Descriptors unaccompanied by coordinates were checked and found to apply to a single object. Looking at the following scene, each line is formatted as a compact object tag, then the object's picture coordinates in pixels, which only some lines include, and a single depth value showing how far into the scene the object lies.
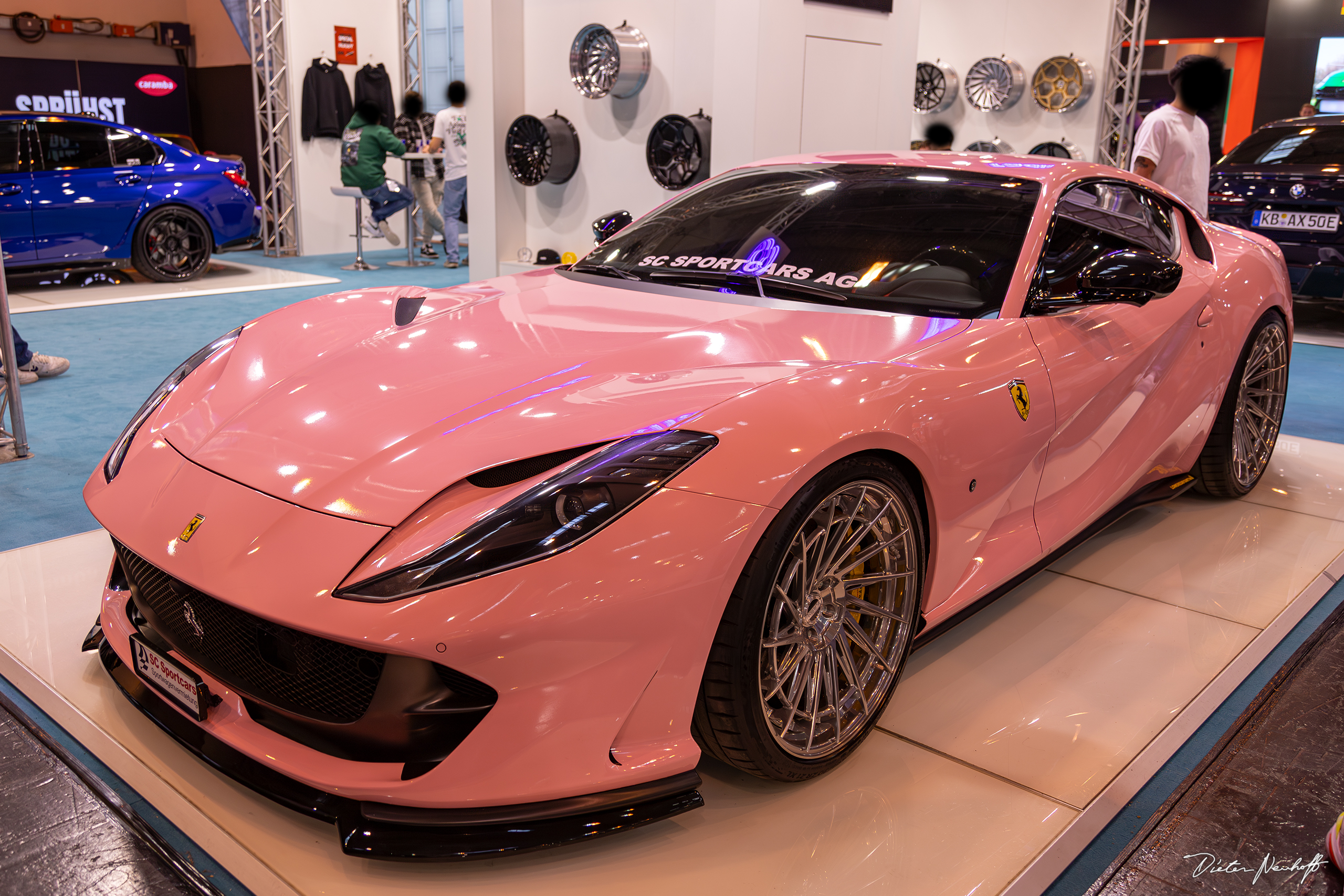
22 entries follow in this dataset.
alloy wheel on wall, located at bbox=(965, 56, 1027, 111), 11.28
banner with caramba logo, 13.45
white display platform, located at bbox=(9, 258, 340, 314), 7.83
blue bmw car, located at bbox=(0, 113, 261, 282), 7.73
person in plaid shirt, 11.27
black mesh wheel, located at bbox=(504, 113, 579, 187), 8.55
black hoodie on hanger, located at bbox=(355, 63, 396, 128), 11.85
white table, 10.84
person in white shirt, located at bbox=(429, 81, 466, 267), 10.26
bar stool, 10.07
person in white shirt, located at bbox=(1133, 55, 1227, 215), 5.47
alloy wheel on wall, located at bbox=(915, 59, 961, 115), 11.86
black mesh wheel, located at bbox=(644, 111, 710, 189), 7.67
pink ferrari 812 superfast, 1.58
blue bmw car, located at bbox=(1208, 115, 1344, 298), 6.77
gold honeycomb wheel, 10.70
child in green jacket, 9.85
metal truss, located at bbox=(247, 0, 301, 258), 10.72
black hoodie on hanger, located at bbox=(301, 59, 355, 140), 11.09
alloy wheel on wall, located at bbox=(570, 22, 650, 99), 7.99
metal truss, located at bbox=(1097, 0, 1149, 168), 10.15
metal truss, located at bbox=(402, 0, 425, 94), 12.41
